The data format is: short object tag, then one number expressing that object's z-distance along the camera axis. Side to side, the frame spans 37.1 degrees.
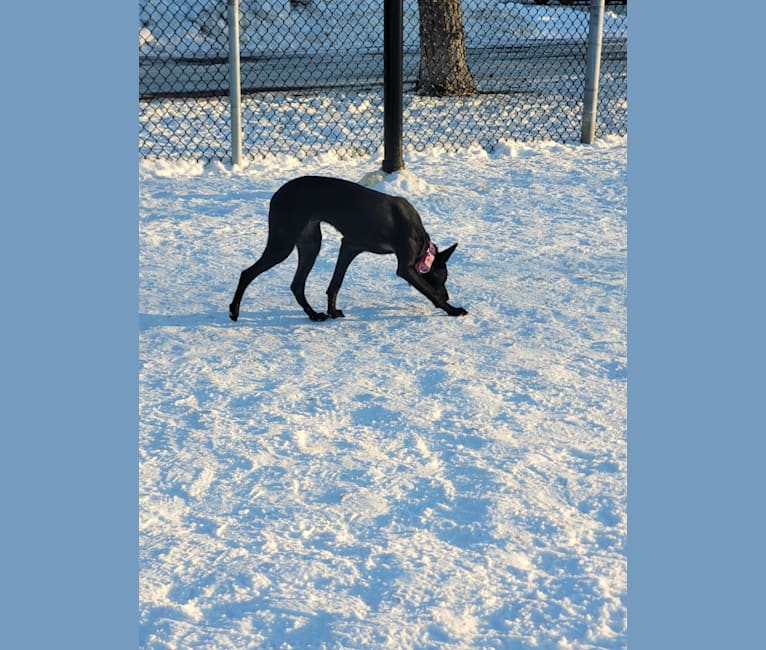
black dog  5.13
